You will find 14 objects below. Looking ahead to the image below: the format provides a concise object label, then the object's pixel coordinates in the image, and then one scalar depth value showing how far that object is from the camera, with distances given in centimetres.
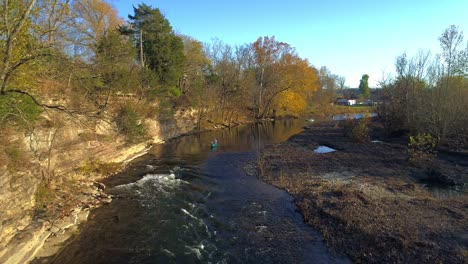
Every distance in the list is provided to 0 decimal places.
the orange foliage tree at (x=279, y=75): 5553
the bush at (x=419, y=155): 2011
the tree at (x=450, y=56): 2636
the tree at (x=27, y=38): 756
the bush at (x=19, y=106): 941
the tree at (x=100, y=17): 3867
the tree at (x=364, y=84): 11818
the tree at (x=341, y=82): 13432
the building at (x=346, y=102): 10442
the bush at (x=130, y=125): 2414
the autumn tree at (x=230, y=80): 4969
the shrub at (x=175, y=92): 3782
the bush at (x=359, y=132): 2989
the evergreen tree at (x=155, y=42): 3428
